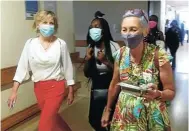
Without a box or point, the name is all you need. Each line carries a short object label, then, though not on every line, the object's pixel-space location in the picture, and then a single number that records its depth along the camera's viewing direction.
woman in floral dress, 1.54
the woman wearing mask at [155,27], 3.27
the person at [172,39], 7.52
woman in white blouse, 2.53
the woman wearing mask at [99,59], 2.58
